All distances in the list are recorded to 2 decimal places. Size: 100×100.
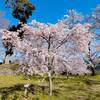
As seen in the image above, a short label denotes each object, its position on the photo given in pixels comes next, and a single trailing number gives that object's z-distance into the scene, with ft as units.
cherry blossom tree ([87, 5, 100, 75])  41.54
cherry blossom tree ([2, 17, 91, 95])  23.26
